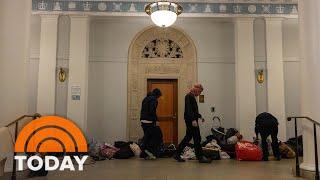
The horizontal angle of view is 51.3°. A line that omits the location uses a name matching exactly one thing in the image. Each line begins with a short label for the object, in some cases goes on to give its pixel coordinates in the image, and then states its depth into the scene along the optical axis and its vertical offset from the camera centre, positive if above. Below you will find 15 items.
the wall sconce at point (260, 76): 9.92 +0.81
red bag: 7.82 -1.15
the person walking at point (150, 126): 7.69 -0.52
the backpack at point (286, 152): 8.35 -1.22
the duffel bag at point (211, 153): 7.87 -1.19
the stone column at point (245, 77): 9.70 +0.78
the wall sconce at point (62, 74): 9.72 +0.87
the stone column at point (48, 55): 9.63 +1.42
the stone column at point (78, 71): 9.57 +0.96
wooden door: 10.53 -0.14
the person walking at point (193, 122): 7.05 -0.39
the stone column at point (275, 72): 9.80 +0.94
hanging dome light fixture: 7.71 +2.12
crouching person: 7.81 -0.61
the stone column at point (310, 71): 5.22 +0.52
